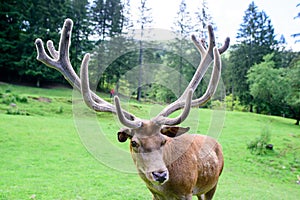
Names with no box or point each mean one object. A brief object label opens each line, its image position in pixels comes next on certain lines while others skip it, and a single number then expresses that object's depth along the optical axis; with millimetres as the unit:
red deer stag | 3391
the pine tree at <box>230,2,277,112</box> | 39562
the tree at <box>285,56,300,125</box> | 21553
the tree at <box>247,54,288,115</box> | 28375
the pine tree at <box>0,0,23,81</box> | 30438
